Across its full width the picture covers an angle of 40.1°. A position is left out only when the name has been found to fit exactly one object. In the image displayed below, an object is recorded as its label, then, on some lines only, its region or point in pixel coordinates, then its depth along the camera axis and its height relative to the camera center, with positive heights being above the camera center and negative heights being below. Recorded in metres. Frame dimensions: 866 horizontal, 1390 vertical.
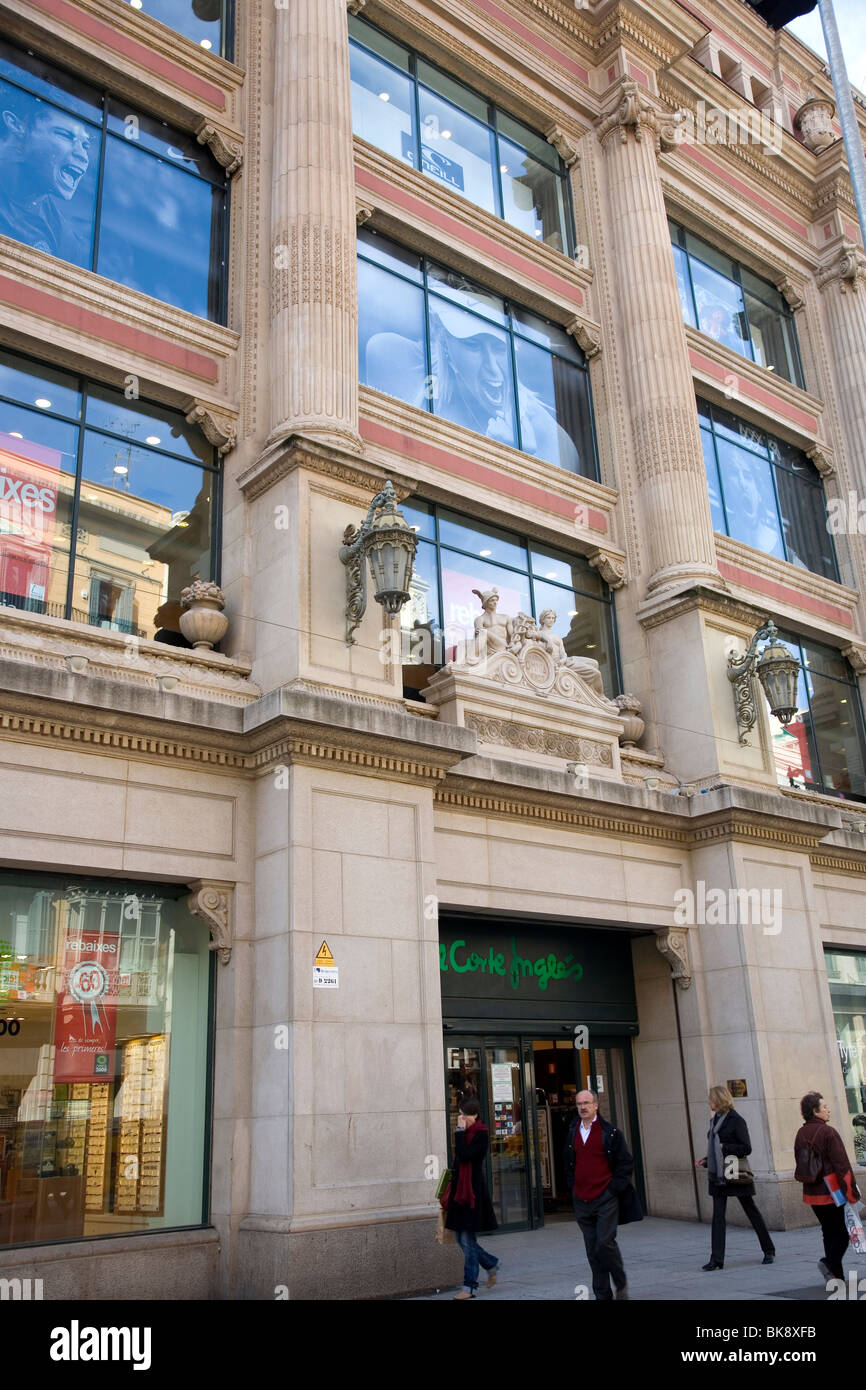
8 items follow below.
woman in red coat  10.23 -0.61
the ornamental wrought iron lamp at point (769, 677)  17.64 +6.12
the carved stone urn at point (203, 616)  13.68 +5.60
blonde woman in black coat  12.45 -0.49
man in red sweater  9.51 -0.59
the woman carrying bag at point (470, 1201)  11.20 -0.74
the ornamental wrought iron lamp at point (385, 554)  12.88 +5.92
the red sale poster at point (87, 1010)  11.52 +1.17
